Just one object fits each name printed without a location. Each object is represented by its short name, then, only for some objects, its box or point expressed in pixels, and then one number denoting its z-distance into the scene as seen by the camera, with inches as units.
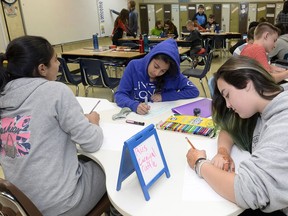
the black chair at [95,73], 141.6
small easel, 36.5
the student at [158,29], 292.5
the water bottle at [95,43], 188.2
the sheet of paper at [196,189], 36.7
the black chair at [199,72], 155.9
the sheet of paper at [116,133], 52.2
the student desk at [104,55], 160.4
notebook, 67.5
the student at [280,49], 140.2
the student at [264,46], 98.8
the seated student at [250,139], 31.6
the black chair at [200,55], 218.4
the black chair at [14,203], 36.8
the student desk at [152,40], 235.3
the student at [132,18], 281.7
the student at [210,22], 329.4
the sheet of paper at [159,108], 68.1
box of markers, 55.5
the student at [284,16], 206.3
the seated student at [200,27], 292.2
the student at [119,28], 241.7
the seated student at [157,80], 75.4
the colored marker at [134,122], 61.9
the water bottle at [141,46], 171.2
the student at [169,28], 289.6
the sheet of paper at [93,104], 73.6
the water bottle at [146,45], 177.2
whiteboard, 216.2
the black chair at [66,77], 148.8
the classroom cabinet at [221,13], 352.5
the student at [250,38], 121.2
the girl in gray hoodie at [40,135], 43.0
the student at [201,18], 331.9
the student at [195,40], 230.6
